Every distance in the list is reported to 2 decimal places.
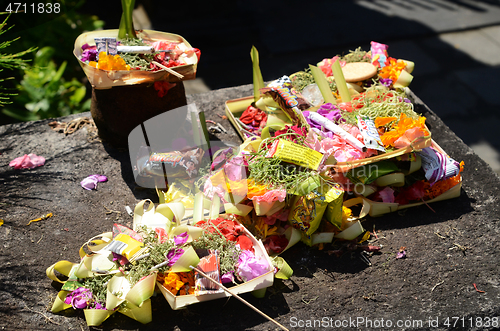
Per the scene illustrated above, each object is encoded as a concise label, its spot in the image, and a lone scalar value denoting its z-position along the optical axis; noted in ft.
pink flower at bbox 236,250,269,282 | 6.28
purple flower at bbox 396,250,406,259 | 7.16
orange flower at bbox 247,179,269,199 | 6.75
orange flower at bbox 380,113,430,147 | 7.42
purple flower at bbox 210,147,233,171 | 8.25
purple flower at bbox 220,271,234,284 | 6.20
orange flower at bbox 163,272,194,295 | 6.16
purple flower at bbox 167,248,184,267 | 6.18
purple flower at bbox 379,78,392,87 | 9.53
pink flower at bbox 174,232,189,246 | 6.40
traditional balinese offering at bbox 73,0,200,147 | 7.97
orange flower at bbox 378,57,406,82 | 9.75
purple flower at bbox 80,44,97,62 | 8.27
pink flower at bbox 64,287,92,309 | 6.15
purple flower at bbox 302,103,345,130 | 8.16
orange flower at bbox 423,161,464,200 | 7.98
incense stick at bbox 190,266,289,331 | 5.82
